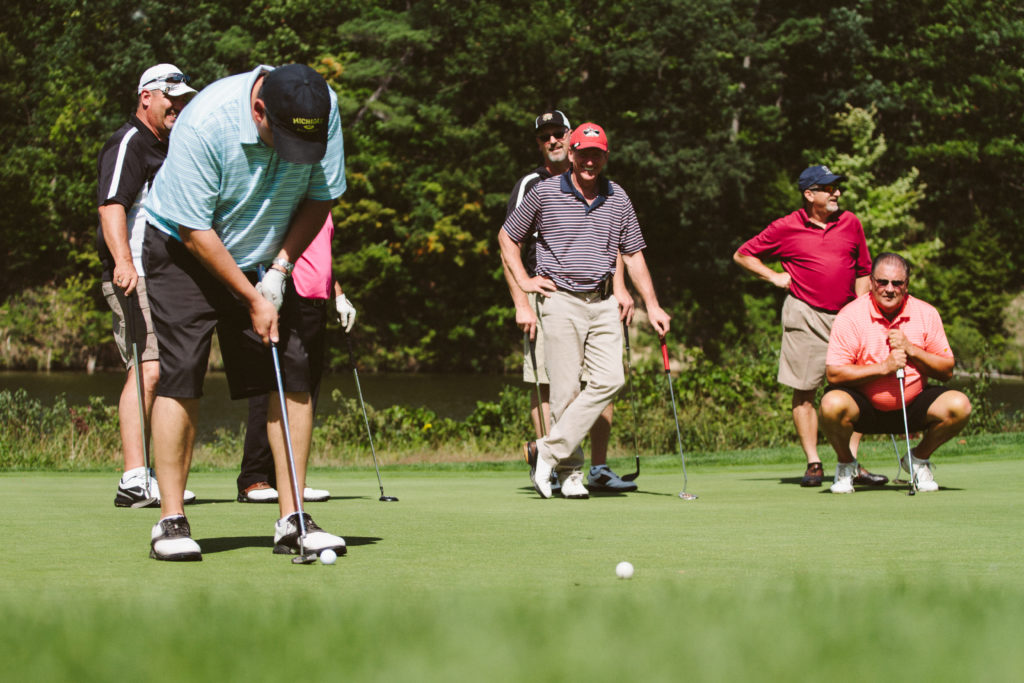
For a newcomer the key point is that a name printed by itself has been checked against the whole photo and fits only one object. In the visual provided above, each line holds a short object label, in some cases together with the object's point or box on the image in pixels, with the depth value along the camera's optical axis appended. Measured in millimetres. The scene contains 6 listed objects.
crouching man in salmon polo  14773
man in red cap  14961
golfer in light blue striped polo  8789
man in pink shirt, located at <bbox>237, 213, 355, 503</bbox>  13977
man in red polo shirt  17422
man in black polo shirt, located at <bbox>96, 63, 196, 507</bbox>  13633
